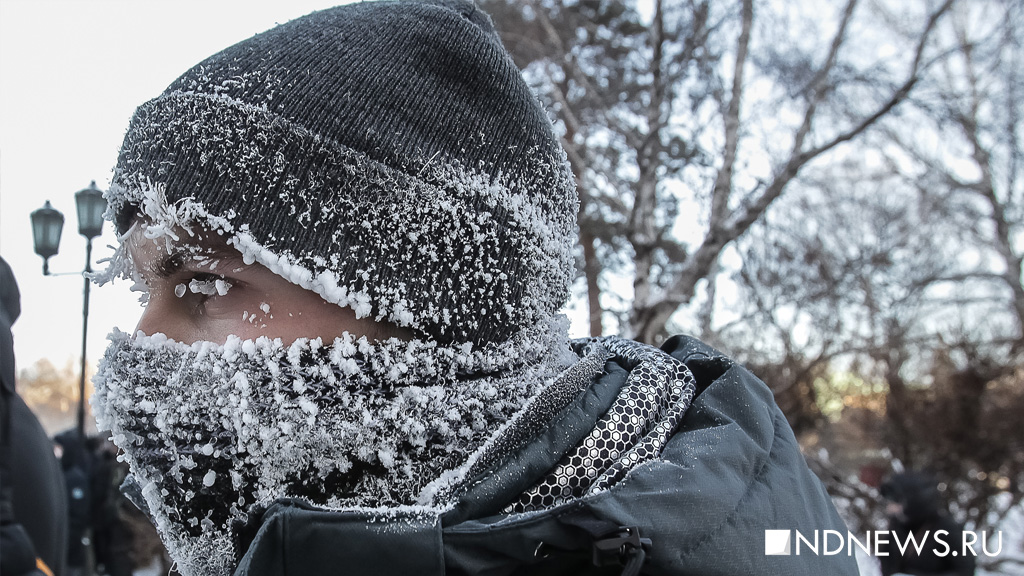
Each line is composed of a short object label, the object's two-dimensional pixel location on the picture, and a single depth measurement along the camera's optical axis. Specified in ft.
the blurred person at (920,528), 12.01
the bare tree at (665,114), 13.23
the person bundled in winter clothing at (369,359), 1.77
